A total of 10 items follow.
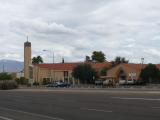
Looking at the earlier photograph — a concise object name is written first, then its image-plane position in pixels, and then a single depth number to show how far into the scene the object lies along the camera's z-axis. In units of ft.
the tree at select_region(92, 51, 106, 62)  354.45
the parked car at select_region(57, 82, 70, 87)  213.04
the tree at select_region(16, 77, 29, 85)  284.63
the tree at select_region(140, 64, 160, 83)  223.11
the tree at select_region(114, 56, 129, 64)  323.13
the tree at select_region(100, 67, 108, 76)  282.63
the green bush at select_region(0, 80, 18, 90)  171.16
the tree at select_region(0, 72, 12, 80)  308.85
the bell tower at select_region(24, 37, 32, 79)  295.43
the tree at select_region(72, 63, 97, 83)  253.88
